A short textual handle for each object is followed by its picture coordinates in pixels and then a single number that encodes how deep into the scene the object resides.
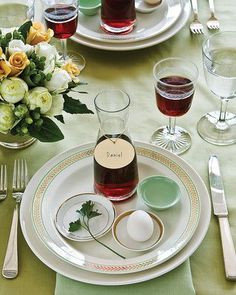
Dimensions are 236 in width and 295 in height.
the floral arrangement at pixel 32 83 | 1.24
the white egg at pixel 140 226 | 1.19
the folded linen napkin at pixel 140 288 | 1.14
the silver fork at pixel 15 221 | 1.18
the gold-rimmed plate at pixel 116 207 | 1.17
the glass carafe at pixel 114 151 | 1.25
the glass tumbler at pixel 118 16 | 1.58
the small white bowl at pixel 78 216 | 1.21
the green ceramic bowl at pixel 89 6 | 1.65
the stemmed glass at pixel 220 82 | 1.39
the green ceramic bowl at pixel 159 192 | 1.25
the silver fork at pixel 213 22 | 1.65
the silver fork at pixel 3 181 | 1.30
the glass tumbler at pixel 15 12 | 1.56
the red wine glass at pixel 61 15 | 1.51
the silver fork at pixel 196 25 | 1.64
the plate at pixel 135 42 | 1.56
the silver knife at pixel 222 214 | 1.17
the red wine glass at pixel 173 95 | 1.34
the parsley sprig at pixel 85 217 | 1.21
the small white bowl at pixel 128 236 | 1.19
